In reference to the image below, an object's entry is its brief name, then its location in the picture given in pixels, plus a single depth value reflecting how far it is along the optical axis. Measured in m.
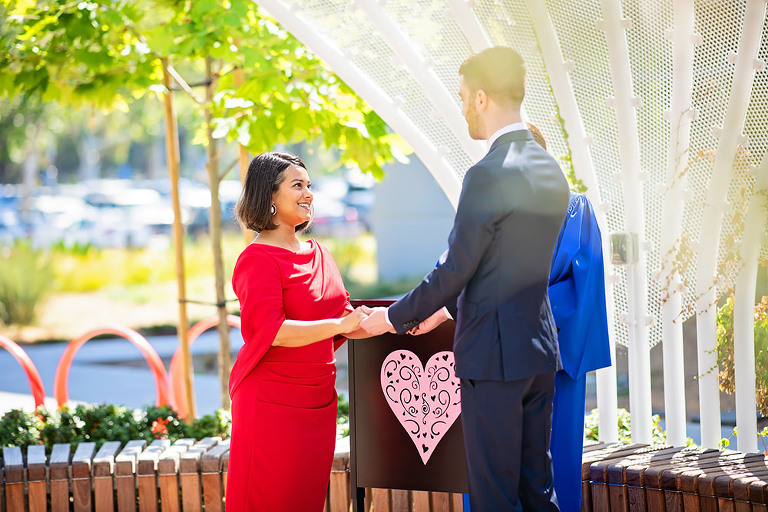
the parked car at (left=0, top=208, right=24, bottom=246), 32.08
